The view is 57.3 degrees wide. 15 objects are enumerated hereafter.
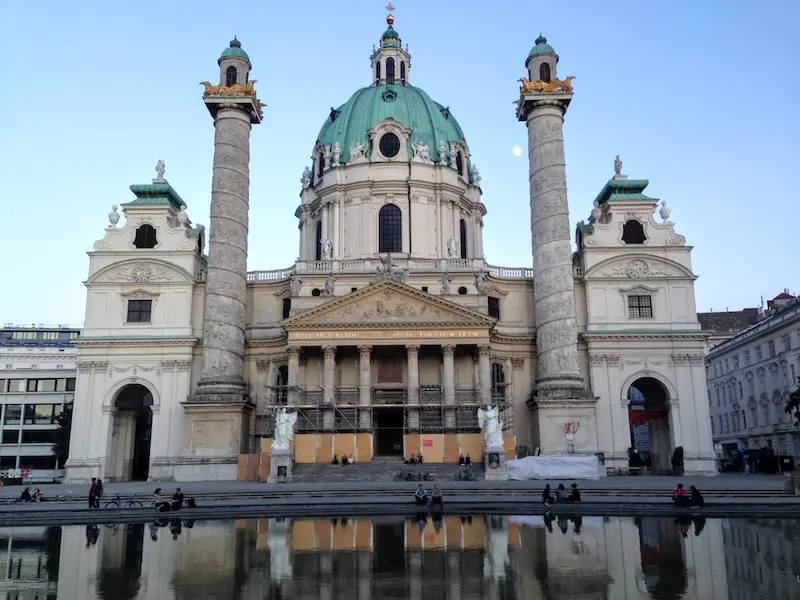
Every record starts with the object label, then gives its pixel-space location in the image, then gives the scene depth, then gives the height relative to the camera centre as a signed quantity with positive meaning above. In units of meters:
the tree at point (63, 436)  53.20 +2.07
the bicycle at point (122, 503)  25.18 -1.31
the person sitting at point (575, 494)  23.34 -1.03
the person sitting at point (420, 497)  23.25 -1.08
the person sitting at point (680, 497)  21.89 -1.09
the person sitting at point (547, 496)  22.84 -1.07
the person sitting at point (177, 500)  23.33 -1.11
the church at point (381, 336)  41.28 +7.34
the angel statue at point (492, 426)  35.59 +1.72
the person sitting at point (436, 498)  22.17 -1.06
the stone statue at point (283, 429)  36.44 +1.68
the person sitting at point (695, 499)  21.66 -1.13
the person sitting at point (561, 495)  23.16 -1.05
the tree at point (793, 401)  32.04 +2.52
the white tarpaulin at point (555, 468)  33.91 -0.31
